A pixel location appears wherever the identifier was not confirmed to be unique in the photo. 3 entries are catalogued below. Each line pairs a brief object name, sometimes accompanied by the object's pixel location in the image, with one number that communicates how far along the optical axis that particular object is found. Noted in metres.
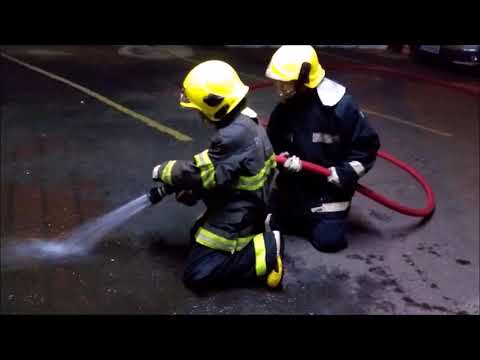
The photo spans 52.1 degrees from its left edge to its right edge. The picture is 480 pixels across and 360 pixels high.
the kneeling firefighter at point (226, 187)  3.06
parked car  8.31
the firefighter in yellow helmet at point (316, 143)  3.45
